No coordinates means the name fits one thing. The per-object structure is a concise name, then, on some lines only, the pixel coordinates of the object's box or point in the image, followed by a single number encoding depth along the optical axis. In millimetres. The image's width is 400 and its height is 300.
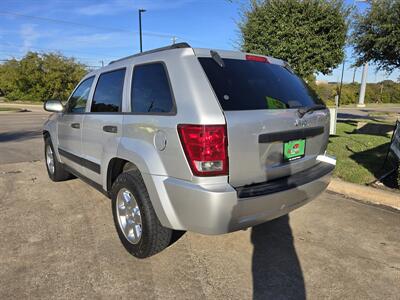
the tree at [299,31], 10227
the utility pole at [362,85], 30464
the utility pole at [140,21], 27141
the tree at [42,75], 33531
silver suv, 2527
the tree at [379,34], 11172
